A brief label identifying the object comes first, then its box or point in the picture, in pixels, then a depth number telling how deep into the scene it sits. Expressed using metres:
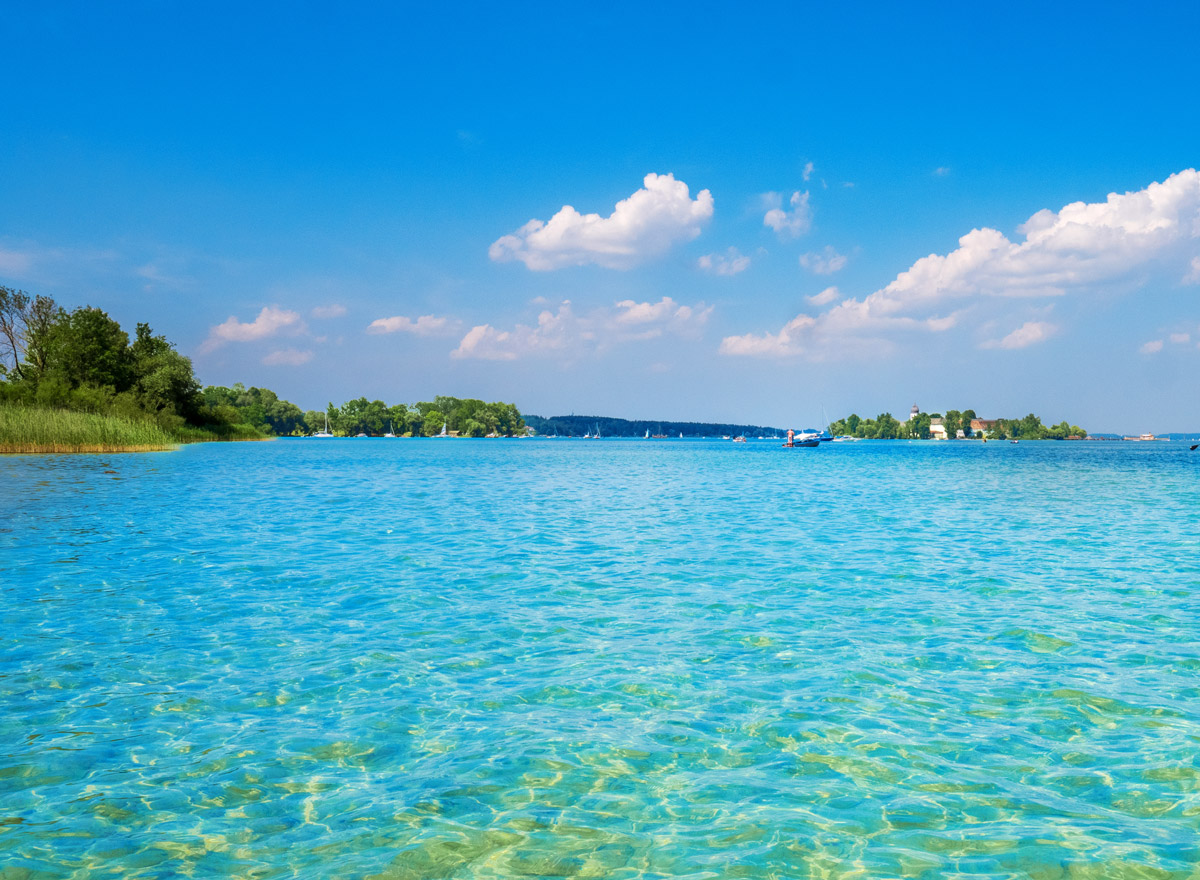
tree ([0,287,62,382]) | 95.62
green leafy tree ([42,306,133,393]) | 88.75
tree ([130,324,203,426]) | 100.75
